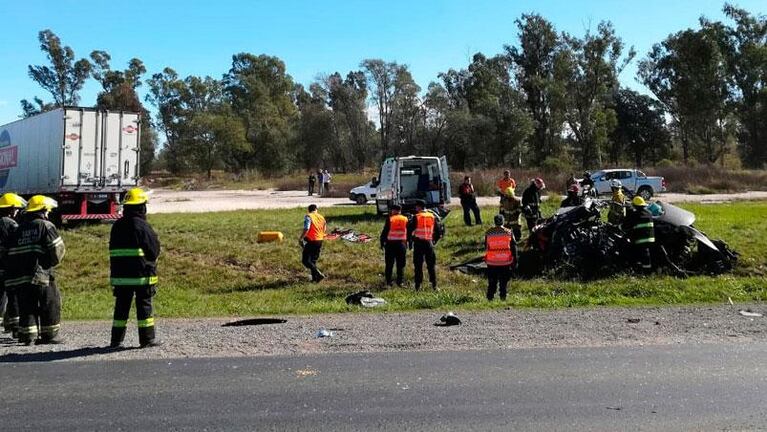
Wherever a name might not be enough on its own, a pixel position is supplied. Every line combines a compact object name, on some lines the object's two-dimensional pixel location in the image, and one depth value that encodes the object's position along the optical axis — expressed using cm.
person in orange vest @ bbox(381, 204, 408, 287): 1334
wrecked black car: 1401
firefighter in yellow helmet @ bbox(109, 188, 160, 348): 741
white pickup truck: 3550
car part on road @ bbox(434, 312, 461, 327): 898
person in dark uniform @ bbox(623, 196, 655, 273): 1364
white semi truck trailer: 2097
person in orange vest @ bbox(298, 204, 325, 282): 1411
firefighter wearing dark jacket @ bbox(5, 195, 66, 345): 786
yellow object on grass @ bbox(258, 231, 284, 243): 1841
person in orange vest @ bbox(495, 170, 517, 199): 1648
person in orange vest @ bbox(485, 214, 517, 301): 1170
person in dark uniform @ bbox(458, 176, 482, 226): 1914
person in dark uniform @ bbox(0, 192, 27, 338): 836
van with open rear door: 2072
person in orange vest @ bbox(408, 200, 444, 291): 1305
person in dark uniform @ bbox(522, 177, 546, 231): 1684
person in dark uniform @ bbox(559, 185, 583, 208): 1618
